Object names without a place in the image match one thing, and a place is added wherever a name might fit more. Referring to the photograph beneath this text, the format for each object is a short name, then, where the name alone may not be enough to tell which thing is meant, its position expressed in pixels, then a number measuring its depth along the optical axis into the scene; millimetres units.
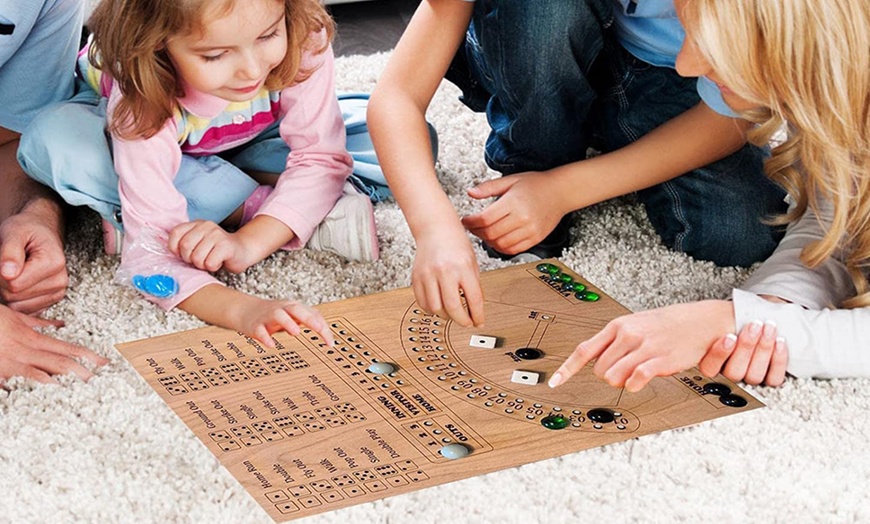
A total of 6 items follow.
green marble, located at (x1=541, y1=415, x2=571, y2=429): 1441
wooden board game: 1395
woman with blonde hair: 1412
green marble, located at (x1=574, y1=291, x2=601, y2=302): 1594
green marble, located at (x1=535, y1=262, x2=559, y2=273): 1633
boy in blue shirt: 1605
